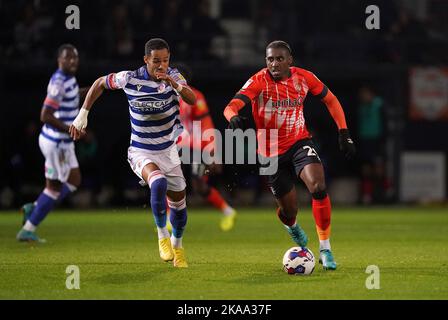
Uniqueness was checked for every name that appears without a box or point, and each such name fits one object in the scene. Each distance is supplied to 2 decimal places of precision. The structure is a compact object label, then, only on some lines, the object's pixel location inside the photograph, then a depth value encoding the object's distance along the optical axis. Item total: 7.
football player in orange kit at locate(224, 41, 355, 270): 9.91
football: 9.29
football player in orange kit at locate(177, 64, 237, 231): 15.07
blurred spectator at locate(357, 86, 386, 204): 22.28
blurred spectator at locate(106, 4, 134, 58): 21.42
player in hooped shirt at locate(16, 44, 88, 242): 12.98
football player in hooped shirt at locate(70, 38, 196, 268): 9.70
